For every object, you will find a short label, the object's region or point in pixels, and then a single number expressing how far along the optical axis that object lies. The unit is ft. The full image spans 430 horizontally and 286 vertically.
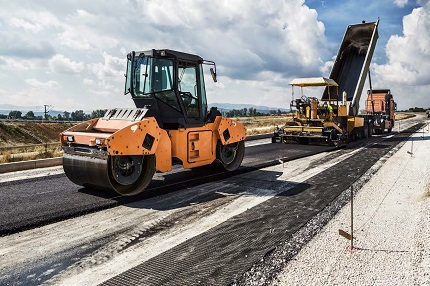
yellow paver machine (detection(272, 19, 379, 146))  52.06
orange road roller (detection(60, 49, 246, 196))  20.59
